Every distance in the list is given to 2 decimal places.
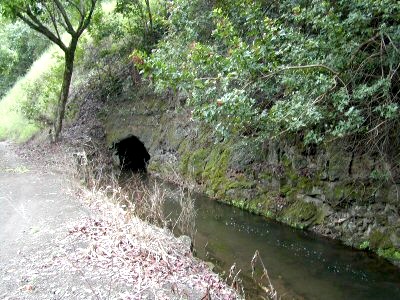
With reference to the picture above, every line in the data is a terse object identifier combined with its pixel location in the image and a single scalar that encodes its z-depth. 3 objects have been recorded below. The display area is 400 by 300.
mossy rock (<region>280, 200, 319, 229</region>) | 9.62
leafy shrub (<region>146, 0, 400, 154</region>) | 6.71
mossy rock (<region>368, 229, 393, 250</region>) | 8.06
